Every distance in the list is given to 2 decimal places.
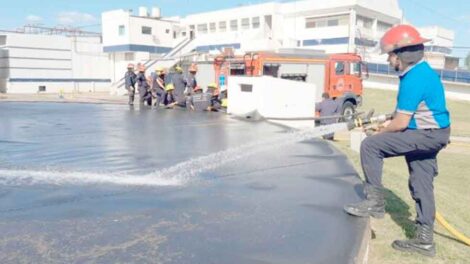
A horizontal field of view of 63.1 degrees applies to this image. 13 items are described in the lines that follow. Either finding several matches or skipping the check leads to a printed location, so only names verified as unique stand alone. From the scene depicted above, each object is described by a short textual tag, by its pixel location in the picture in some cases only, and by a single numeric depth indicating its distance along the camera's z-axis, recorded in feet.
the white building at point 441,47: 130.62
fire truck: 45.88
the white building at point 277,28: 121.70
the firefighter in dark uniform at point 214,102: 39.37
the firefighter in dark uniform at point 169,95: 42.50
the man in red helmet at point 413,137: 9.42
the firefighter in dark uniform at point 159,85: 43.21
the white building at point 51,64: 112.37
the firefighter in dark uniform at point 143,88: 43.60
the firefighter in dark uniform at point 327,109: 34.56
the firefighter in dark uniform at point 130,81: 45.19
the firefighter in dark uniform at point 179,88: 40.88
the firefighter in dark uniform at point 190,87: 39.70
